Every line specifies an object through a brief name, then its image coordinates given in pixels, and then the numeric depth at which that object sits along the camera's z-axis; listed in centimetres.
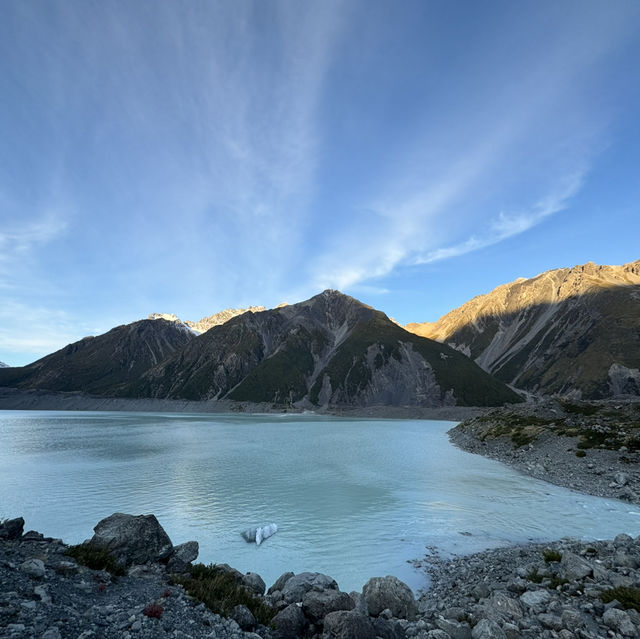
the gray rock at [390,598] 1405
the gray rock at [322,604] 1244
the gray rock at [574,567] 1534
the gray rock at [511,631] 1144
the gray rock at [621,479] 3733
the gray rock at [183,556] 1541
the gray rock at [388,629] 1129
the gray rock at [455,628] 1170
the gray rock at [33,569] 1150
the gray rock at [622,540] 1955
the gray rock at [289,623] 1142
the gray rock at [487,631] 1110
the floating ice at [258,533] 2427
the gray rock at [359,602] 1321
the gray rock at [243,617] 1140
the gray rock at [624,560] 1625
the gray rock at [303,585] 1443
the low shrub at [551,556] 1811
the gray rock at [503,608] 1269
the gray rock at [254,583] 1528
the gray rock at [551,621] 1179
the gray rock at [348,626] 1089
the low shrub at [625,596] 1245
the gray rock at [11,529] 1460
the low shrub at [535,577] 1591
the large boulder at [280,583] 1595
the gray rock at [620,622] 1116
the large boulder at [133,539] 1526
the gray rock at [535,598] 1338
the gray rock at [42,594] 1003
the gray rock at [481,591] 1530
